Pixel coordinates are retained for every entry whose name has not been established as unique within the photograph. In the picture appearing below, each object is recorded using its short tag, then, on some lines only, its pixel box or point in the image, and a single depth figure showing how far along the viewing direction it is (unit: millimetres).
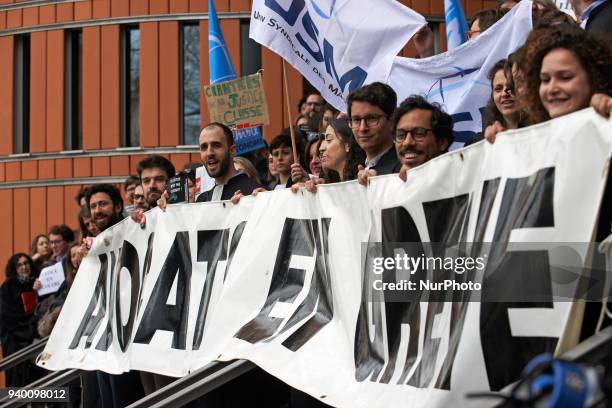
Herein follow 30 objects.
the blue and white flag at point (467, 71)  6531
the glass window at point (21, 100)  21953
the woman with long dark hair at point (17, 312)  12562
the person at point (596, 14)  5238
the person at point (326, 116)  8473
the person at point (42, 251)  13938
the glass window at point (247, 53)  21031
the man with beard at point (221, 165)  7219
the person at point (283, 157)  7898
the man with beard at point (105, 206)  8453
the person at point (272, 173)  8081
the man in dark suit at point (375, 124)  5801
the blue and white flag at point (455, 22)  8969
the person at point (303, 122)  9027
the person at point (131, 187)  9657
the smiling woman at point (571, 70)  3887
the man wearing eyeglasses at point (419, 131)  5141
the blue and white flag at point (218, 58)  11875
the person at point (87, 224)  8750
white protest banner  3617
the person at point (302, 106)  10214
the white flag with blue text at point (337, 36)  7473
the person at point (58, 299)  9430
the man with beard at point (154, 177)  8023
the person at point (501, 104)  5246
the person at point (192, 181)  8464
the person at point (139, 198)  8807
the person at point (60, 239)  12312
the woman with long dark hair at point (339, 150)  6195
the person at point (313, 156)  7398
